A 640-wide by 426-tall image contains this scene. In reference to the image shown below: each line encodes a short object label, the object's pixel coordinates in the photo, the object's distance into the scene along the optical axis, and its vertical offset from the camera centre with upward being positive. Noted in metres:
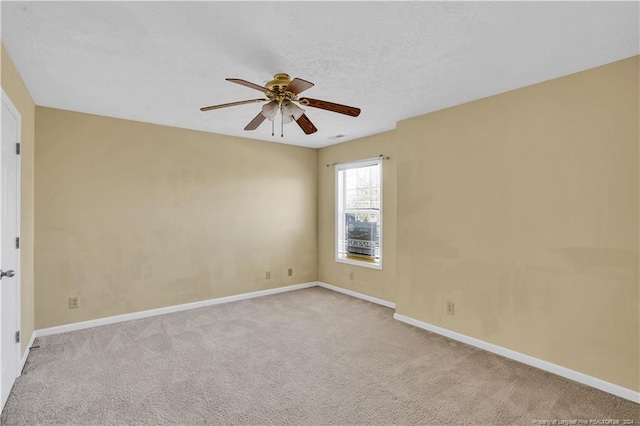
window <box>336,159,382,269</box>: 5.13 +0.02
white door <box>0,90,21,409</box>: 2.38 -0.25
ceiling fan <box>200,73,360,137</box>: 2.49 +0.87
